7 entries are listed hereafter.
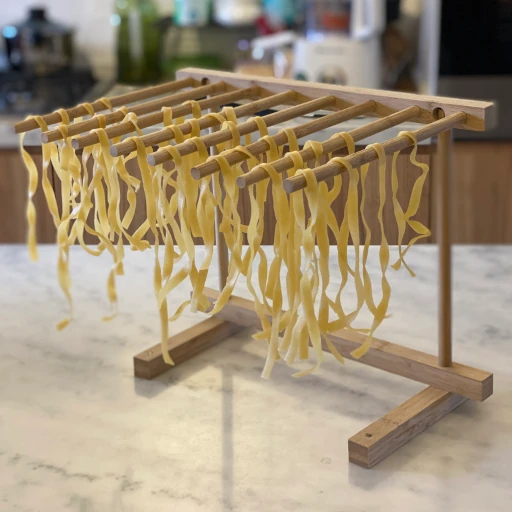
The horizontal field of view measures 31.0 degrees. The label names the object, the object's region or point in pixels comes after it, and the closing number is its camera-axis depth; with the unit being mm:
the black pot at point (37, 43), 2842
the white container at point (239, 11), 2838
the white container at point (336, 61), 2572
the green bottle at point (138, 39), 2906
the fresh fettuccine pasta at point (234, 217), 909
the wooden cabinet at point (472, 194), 2488
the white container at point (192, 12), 2852
